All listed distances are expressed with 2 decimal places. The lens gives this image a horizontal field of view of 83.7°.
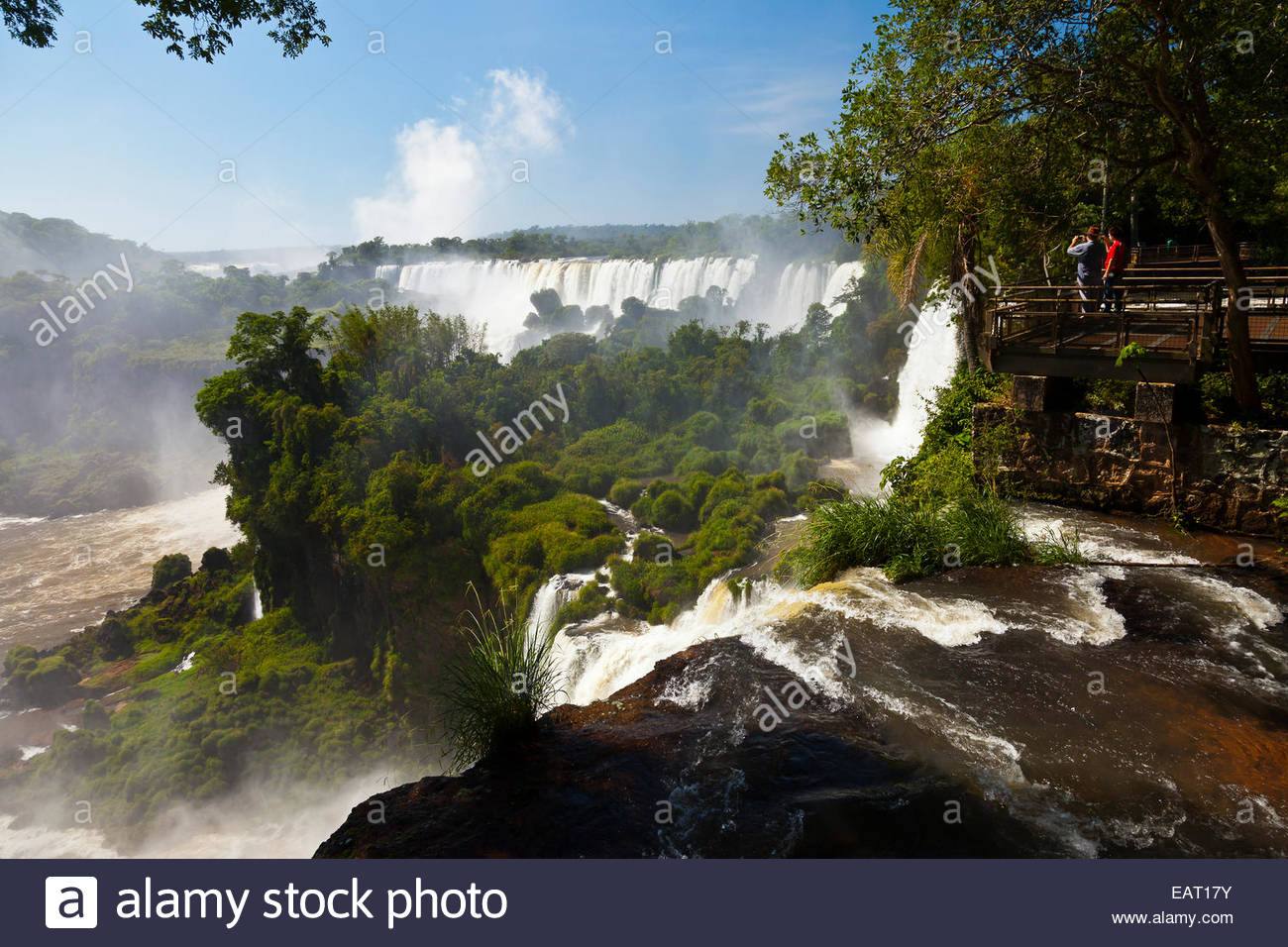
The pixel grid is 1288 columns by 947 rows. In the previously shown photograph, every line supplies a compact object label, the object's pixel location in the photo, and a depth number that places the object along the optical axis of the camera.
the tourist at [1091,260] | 9.76
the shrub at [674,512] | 25.69
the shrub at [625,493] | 28.62
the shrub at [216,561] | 33.56
